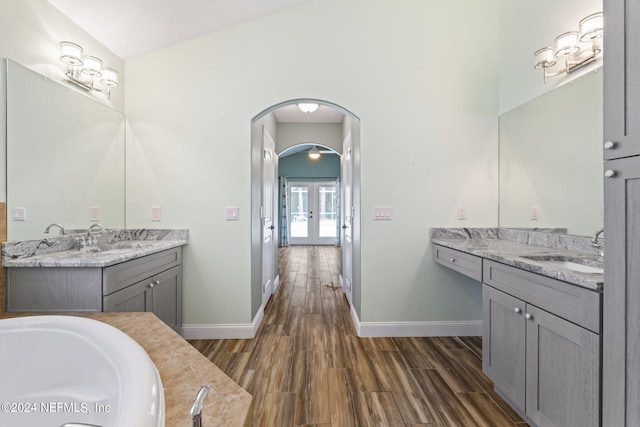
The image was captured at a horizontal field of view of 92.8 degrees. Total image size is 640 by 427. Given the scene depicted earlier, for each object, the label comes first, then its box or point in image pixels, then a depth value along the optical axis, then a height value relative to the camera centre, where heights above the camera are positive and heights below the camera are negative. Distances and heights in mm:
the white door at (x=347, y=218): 3416 -47
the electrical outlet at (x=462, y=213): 2703 +15
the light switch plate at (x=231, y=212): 2637 +8
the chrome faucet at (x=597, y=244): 1741 -166
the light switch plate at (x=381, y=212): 2674 +18
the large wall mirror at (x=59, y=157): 1759 +373
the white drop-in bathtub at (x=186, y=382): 744 -494
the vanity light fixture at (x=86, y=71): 2049 +1028
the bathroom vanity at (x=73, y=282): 1616 -379
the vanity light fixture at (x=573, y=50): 1861 +1108
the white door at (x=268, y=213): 3418 +3
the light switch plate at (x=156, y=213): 2646 -5
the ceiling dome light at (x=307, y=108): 3988 +1393
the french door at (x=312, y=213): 9250 +15
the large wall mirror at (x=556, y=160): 1881 +398
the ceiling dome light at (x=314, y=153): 7524 +1497
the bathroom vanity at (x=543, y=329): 1209 -540
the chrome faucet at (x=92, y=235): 2205 -173
